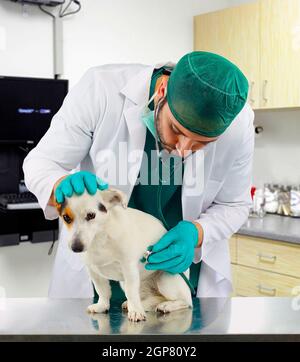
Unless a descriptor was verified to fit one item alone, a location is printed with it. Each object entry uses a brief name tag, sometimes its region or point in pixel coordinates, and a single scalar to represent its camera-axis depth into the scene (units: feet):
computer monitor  8.79
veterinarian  3.63
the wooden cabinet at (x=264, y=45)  9.43
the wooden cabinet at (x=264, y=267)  8.67
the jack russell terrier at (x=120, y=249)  3.55
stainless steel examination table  3.56
